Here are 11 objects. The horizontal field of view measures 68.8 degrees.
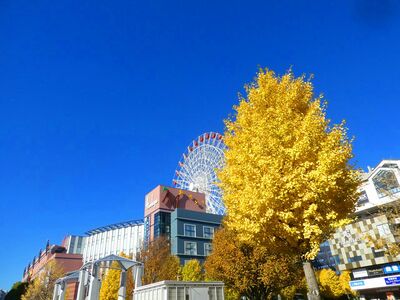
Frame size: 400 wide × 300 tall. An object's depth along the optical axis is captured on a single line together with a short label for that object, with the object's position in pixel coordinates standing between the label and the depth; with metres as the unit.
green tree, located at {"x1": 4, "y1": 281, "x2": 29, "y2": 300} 69.59
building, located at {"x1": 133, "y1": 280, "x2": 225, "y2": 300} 13.33
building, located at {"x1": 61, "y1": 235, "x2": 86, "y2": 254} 105.61
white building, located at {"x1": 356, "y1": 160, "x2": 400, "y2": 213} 44.53
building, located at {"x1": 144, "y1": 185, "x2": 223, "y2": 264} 55.28
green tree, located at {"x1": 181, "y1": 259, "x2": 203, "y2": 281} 41.67
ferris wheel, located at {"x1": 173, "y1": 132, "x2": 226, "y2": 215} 60.06
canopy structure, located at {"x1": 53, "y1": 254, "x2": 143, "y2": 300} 16.95
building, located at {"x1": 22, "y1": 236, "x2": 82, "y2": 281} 84.50
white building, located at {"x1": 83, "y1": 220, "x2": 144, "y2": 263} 91.06
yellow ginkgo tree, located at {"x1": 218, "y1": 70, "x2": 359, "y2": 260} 9.96
